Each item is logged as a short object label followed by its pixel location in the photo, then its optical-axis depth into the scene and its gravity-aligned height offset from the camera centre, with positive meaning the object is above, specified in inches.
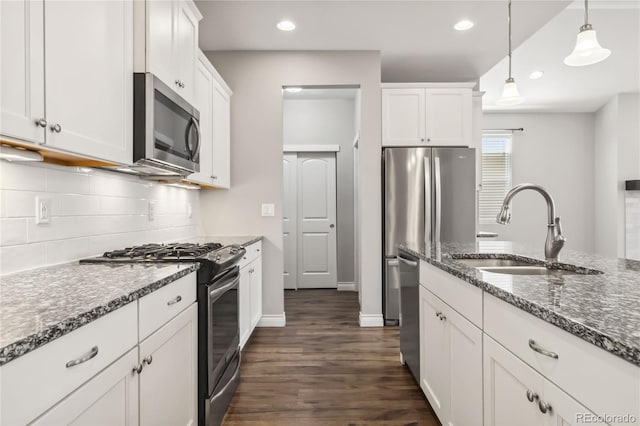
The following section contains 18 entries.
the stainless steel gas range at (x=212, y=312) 66.3 -19.7
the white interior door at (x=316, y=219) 213.0 -3.1
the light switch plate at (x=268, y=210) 141.2 +1.5
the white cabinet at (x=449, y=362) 54.9 -26.7
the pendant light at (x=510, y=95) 98.8 +32.6
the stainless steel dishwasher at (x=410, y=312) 88.0 -25.5
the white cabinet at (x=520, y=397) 33.7 -19.9
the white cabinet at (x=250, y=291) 104.4 -24.7
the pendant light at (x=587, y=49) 72.9 +33.3
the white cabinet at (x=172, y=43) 68.7 +36.9
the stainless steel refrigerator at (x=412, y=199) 142.6 +5.7
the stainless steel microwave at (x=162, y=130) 67.6 +17.6
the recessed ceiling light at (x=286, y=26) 120.1 +63.1
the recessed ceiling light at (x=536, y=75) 194.1 +74.9
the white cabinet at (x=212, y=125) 106.6 +29.6
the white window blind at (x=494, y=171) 238.8 +28.0
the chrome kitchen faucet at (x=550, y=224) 66.3 -2.0
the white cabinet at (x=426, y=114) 145.7 +40.3
